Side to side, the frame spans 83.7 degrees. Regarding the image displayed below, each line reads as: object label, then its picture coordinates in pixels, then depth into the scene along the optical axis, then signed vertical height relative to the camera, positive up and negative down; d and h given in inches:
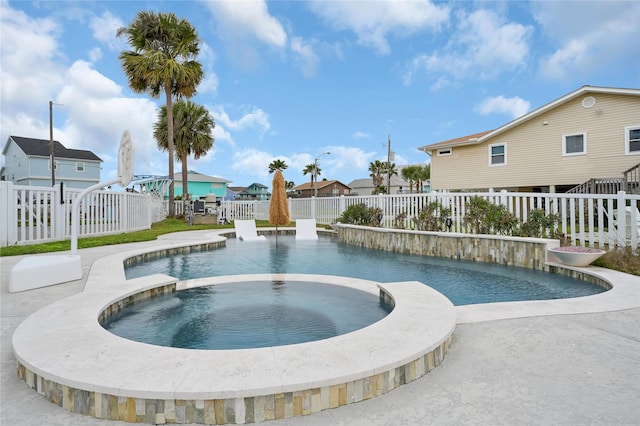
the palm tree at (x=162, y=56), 820.6 +374.4
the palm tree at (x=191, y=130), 1042.1 +245.6
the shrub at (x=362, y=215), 540.7 -5.6
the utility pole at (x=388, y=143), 1313.5 +250.2
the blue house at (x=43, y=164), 1302.9 +195.3
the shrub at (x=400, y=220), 487.8 -12.3
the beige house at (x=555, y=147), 634.8 +128.1
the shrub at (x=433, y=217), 422.1 -7.5
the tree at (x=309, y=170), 2263.2 +276.8
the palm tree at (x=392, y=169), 2200.2 +262.9
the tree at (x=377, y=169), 2159.2 +257.4
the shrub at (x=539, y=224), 328.5 -14.0
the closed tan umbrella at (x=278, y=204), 494.9 +11.5
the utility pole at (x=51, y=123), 871.7 +223.4
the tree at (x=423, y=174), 1865.2 +193.0
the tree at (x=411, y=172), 1882.4 +204.8
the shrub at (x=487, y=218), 360.5 -8.1
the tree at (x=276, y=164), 2313.0 +313.1
